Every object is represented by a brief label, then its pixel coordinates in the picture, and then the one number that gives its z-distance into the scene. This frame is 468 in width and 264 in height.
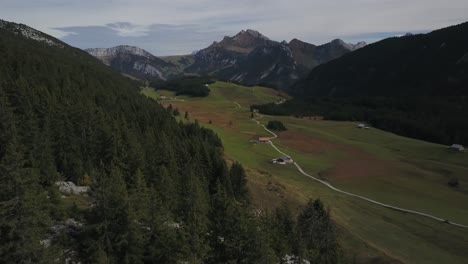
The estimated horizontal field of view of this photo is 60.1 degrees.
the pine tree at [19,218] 22.55
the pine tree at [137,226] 28.17
